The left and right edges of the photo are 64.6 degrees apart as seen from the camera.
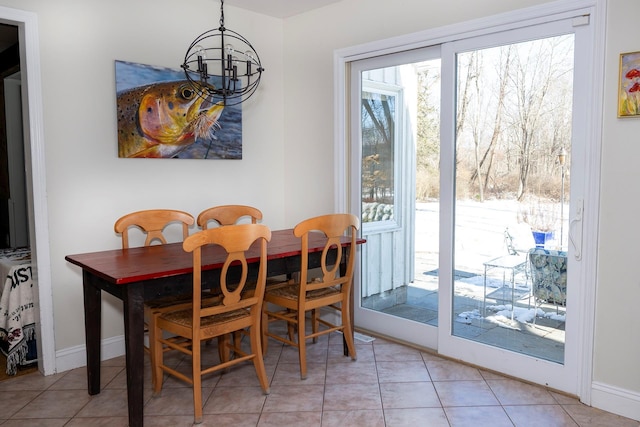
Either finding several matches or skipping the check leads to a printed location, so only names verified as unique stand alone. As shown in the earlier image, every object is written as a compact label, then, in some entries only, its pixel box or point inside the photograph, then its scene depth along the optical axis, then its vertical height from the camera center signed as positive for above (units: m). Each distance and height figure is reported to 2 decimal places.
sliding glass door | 2.80 -0.12
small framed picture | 2.46 +0.44
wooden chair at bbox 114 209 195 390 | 2.88 -0.31
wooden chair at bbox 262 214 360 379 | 3.01 -0.72
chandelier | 3.70 +0.87
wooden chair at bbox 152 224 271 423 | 2.47 -0.73
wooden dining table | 2.38 -0.50
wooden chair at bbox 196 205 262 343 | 3.55 -0.26
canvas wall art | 3.36 +0.43
